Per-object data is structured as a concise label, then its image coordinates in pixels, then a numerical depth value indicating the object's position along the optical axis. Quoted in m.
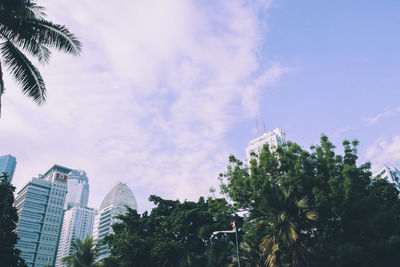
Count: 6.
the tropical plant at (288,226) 16.84
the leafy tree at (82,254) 23.50
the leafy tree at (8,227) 25.78
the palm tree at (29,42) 11.98
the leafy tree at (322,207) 18.27
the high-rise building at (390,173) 117.38
